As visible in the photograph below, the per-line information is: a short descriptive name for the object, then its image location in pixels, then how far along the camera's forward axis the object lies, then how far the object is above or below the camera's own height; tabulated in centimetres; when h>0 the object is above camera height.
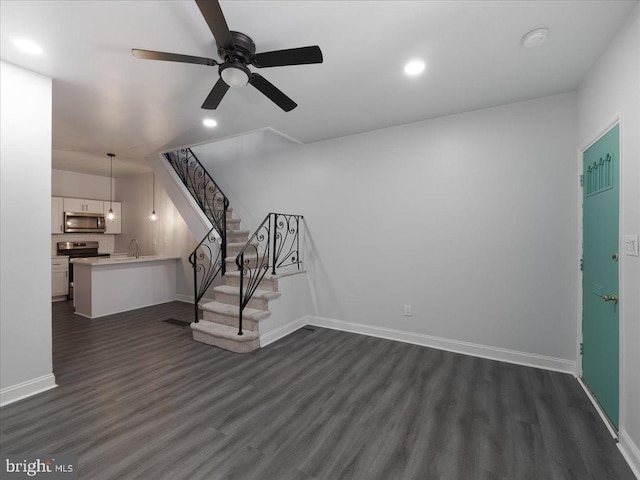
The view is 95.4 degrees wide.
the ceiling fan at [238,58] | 177 +120
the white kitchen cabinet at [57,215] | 623 +53
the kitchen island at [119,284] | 490 -82
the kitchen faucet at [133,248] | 703 -21
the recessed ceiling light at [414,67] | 245 +149
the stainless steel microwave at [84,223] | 638 +38
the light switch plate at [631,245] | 182 -4
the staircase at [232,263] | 359 -40
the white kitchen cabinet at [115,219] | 710 +51
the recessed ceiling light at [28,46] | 219 +150
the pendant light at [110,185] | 534 +138
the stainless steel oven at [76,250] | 634 -25
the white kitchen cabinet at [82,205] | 645 +79
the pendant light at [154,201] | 649 +88
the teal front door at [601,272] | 211 -26
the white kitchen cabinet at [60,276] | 606 -78
